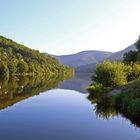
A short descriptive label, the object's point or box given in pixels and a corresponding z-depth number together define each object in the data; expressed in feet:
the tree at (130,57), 126.52
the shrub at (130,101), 50.99
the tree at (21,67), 241.94
